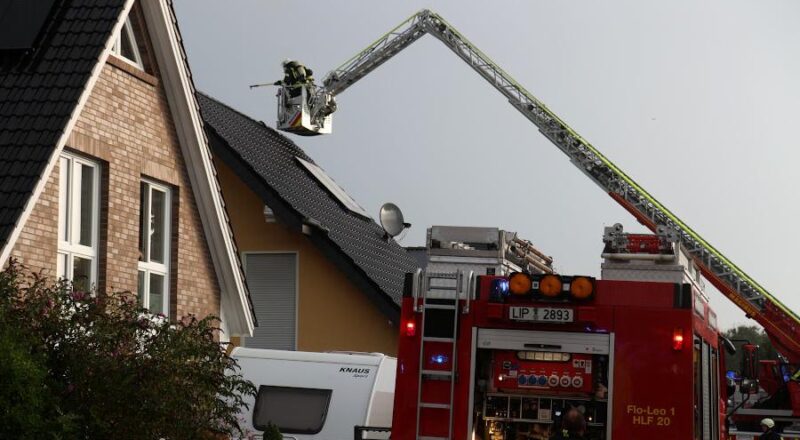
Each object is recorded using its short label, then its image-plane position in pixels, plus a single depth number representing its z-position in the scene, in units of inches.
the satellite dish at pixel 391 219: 1173.1
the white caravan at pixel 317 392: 682.2
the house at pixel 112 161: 605.0
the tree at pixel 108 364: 449.7
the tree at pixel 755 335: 2422.9
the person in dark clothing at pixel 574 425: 428.1
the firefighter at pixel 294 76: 1386.6
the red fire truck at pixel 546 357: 519.8
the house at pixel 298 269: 1043.9
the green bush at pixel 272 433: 518.6
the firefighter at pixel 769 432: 818.8
